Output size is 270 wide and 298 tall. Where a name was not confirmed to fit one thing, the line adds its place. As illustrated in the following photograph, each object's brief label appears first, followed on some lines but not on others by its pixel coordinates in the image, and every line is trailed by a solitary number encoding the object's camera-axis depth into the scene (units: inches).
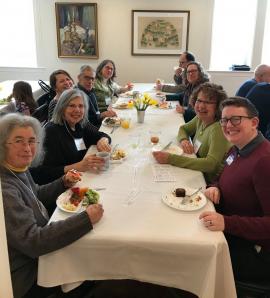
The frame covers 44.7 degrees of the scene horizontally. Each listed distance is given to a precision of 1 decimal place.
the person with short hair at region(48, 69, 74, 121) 118.6
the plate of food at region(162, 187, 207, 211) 57.5
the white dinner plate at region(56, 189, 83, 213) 56.4
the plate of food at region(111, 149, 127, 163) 78.8
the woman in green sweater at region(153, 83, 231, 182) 75.5
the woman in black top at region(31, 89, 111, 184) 78.2
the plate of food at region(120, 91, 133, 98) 161.8
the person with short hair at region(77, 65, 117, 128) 128.4
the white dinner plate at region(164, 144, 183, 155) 85.3
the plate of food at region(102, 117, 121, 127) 111.1
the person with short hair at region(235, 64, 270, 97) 140.3
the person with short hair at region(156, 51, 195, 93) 169.9
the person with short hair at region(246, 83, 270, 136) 125.0
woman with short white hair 49.1
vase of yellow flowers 112.1
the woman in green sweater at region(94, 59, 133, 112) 156.2
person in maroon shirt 54.0
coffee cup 73.0
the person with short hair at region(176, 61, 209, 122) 131.9
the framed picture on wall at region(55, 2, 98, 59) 207.0
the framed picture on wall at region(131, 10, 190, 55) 209.3
